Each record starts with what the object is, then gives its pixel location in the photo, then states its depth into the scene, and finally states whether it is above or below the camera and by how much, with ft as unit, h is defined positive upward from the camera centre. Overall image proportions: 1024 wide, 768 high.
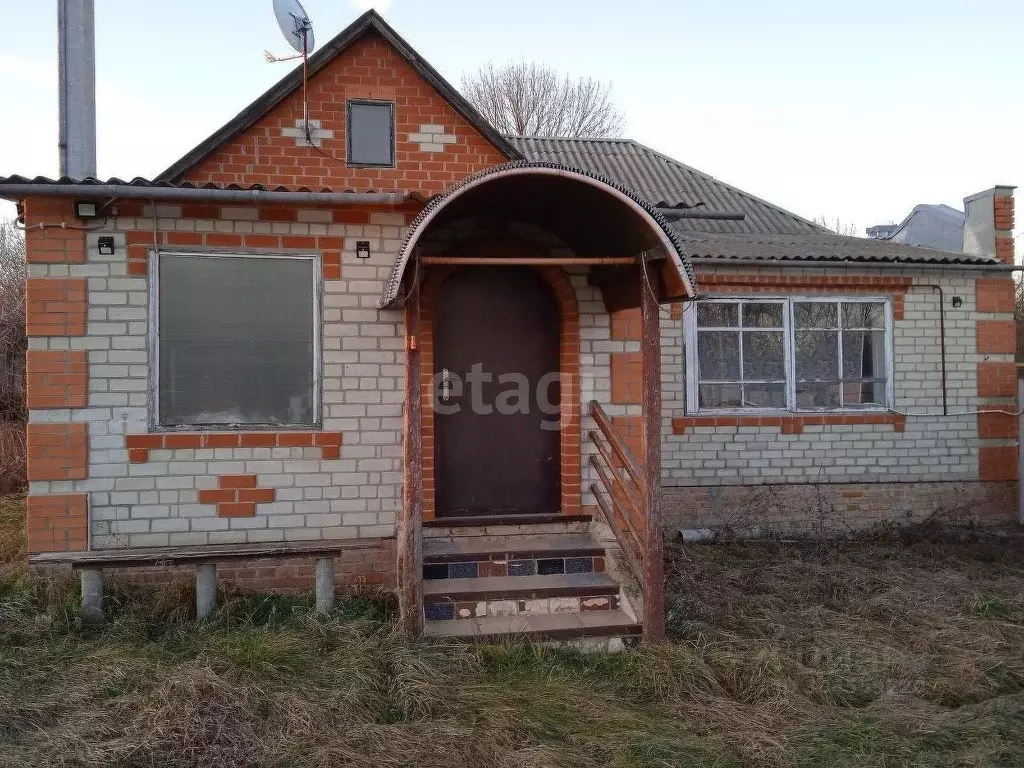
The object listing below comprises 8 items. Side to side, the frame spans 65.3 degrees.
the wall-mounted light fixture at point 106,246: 17.01 +3.37
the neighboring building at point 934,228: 35.24 +7.97
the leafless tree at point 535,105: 85.66 +32.10
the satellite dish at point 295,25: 23.66 +11.43
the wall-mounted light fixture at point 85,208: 16.84 +4.14
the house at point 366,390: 16.10 +0.29
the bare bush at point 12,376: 33.71 +1.53
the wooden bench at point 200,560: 16.21 -3.21
